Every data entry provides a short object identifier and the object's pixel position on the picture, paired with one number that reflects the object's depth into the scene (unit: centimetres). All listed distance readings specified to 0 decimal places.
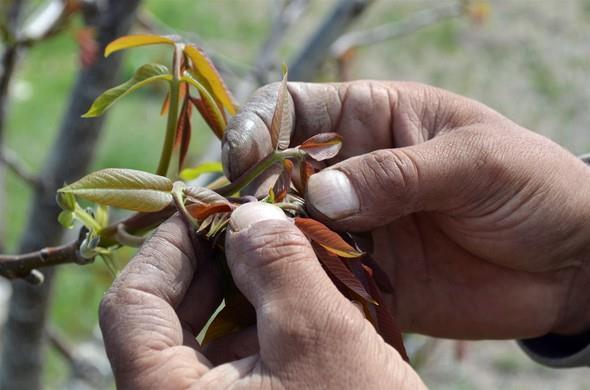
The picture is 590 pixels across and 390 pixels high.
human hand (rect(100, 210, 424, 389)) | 37
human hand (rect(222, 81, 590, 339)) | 43
